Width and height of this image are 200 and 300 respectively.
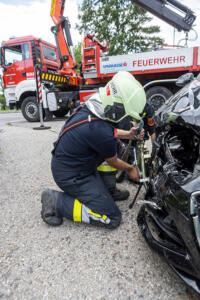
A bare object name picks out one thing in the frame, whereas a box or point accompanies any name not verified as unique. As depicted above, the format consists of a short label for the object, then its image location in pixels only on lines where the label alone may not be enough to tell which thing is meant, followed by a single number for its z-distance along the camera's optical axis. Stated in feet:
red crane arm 24.03
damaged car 3.50
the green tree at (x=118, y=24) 56.82
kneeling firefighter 5.36
